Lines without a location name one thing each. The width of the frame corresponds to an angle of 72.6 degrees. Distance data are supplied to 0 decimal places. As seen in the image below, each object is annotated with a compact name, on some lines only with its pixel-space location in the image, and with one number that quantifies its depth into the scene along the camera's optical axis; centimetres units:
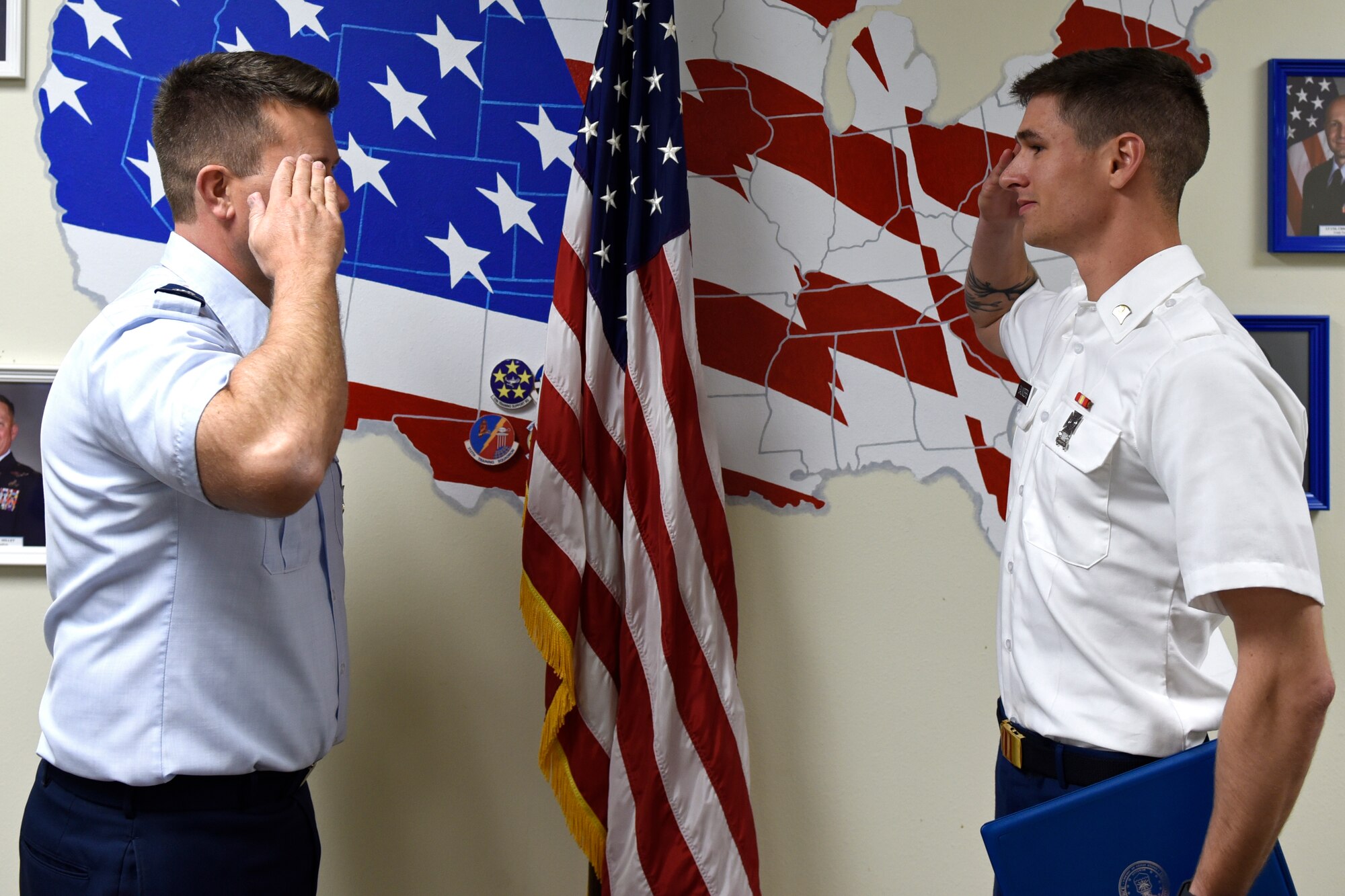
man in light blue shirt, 101
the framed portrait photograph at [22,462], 182
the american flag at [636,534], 166
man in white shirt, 102
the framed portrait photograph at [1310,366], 185
